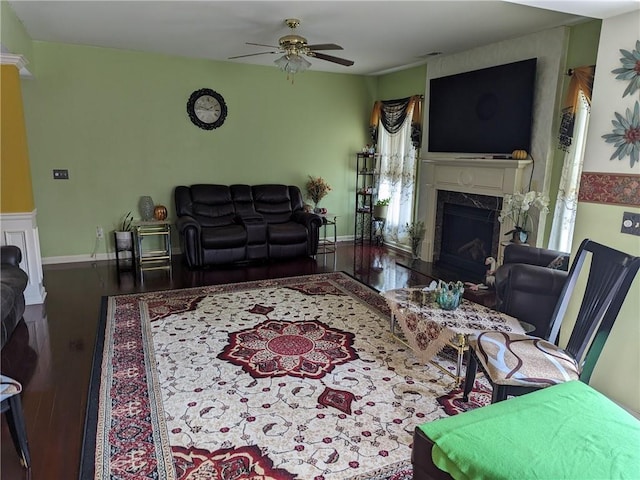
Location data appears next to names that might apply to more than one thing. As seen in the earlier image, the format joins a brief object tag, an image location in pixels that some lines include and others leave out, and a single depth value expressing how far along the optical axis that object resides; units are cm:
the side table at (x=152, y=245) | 548
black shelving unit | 700
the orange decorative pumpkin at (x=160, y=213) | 576
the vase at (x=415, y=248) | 616
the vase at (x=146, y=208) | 582
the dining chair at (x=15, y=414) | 185
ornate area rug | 211
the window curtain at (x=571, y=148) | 396
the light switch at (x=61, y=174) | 550
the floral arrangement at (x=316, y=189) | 682
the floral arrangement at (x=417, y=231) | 613
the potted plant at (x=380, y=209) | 689
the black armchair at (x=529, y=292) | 303
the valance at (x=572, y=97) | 390
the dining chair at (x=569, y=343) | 205
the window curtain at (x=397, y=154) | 627
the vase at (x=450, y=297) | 296
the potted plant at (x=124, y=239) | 555
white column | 404
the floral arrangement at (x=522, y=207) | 418
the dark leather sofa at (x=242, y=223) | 544
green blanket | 122
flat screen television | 449
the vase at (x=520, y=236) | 442
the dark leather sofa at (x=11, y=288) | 305
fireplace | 472
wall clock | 602
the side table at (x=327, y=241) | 644
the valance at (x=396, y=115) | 612
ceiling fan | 391
